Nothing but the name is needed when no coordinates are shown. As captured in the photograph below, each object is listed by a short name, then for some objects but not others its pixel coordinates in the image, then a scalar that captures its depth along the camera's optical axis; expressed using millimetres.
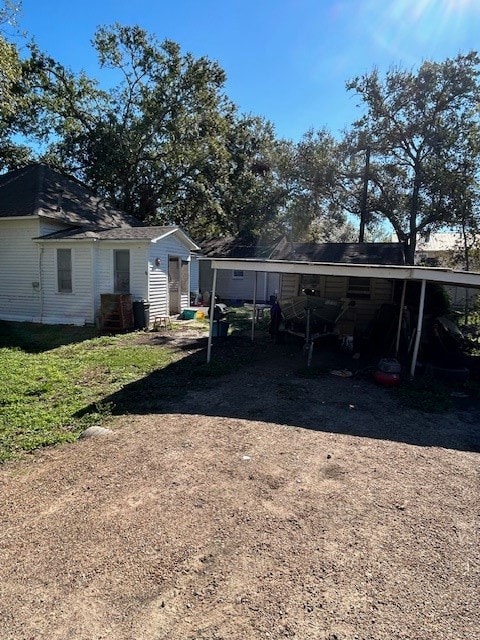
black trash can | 12633
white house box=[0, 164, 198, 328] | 12750
